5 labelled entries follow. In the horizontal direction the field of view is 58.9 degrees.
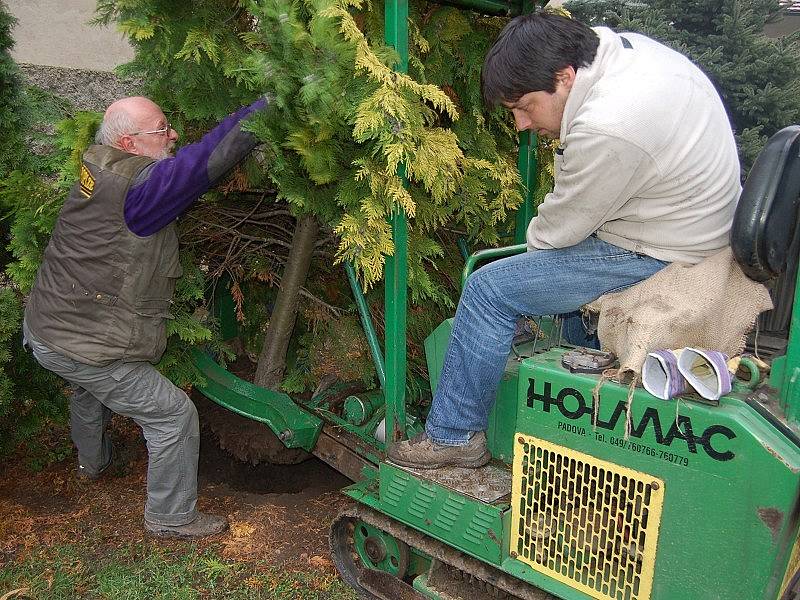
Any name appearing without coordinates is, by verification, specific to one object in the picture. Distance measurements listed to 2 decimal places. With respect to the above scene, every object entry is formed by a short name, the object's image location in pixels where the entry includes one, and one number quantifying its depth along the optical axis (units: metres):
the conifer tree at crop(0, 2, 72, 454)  3.62
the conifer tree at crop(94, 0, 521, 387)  2.76
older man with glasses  3.15
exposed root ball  4.33
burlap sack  2.27
